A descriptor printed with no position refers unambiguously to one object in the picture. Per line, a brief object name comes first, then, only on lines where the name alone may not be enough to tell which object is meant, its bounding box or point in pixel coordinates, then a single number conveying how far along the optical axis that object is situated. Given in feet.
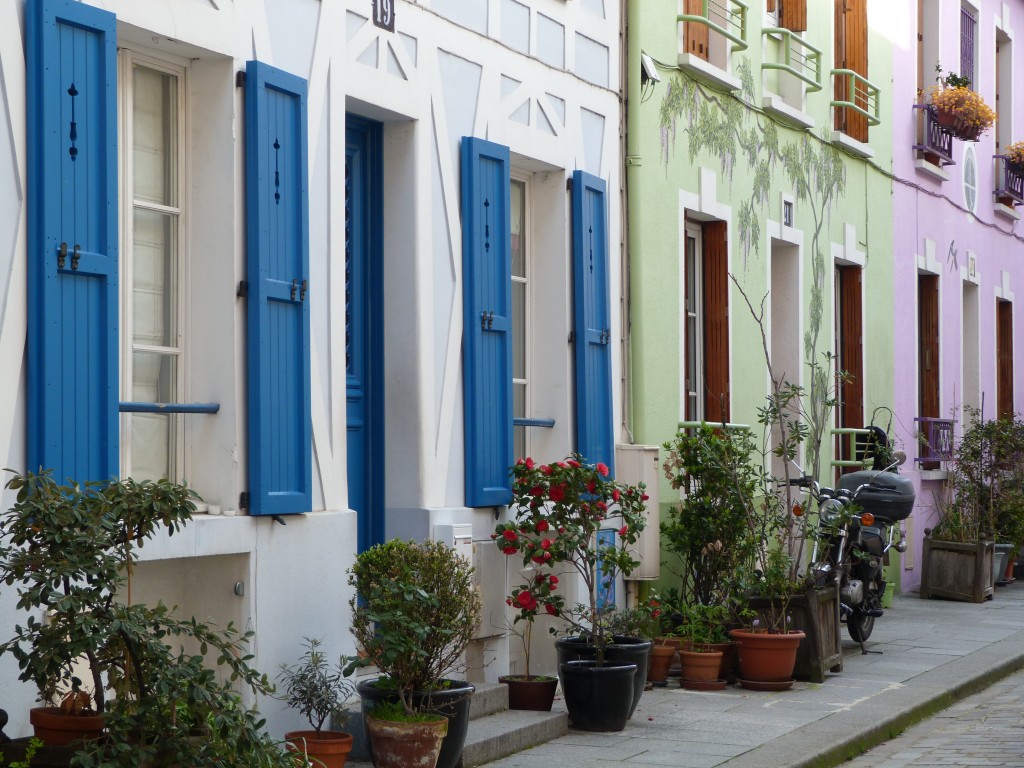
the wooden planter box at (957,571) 50.44
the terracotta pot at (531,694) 27.07
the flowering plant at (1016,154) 64.54
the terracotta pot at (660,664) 32.04
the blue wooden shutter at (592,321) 32.01
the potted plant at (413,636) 21.65
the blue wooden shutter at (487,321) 28.14
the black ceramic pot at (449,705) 22.21
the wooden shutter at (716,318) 39.73
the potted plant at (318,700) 21.71
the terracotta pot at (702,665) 31.78
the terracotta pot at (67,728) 17.01
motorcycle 35.73
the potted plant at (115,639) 15.90
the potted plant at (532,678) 27.09
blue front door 27.12
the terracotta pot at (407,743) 21.58
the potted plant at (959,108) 55.26
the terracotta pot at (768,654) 31.83
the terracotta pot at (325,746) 21.65
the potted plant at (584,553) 26.63
